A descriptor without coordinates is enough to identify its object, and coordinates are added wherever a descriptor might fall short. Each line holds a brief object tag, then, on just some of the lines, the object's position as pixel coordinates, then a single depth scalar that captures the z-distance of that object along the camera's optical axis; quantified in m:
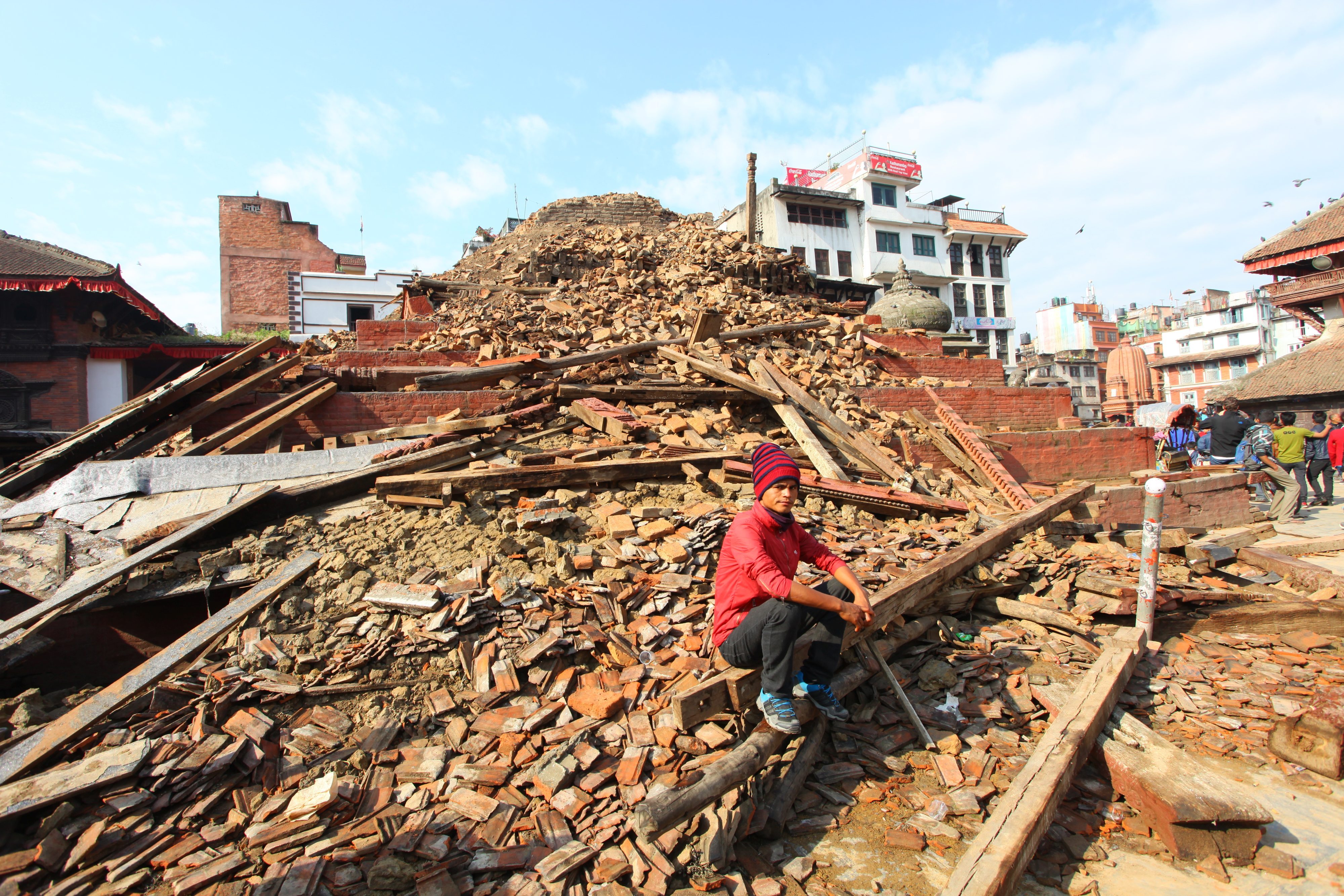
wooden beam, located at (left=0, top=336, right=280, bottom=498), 6.14
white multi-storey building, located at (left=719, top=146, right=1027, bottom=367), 38.03
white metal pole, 4.39
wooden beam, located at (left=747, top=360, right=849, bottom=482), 7.33
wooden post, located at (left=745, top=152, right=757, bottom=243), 20.53
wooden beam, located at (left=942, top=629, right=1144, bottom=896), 2.41
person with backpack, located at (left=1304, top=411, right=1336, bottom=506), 10.79
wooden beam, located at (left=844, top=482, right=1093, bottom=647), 4.04
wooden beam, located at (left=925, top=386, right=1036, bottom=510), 8.15
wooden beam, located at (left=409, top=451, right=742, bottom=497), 5.57
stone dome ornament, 15.34
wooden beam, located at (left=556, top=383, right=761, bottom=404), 8.38
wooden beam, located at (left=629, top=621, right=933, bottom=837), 2.59
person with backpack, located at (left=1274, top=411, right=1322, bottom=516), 9.41
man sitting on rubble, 3.13
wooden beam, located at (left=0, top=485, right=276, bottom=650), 4.15
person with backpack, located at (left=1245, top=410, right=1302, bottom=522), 9.43
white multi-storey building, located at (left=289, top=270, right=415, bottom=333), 25.88
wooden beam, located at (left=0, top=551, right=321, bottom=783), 3.24
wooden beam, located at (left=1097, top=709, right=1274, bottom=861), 2.86
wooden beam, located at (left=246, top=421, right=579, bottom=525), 5.36
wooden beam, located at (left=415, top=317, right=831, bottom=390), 8.88
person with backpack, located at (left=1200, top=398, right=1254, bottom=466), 10.98
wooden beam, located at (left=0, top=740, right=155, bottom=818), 2.98
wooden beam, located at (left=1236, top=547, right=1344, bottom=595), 5.62
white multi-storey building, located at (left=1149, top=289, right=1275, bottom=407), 49.22
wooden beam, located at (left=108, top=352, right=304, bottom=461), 7.05
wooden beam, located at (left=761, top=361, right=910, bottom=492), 7.86
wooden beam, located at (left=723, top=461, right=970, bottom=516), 6.58
